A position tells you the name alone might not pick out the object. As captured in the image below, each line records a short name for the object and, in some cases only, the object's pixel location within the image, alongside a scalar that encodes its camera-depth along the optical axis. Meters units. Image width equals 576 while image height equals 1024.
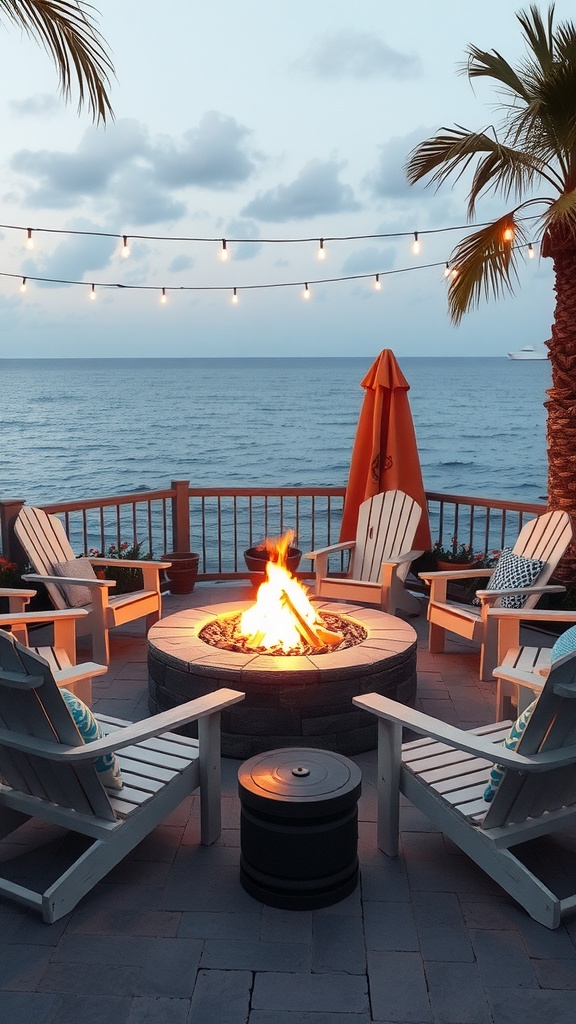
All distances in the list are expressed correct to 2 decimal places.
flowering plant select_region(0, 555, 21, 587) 5.41
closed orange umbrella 6.02
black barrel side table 2.36
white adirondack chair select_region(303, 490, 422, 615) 5.16
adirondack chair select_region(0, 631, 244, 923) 2.22
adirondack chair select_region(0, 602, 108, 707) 3.42
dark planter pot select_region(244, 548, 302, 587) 6.28
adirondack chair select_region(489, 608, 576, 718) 3.05
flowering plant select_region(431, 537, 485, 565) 6.18
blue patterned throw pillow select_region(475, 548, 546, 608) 4.53
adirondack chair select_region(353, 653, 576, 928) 2.20
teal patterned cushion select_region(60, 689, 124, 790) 2.35
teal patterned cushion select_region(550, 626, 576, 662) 2.68
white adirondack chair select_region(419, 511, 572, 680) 4.30
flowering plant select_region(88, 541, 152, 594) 5.82
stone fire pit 3.40
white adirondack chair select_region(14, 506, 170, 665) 4.64
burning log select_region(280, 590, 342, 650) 3.86
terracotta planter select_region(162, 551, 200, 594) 6.41
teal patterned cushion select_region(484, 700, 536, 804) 2.38
